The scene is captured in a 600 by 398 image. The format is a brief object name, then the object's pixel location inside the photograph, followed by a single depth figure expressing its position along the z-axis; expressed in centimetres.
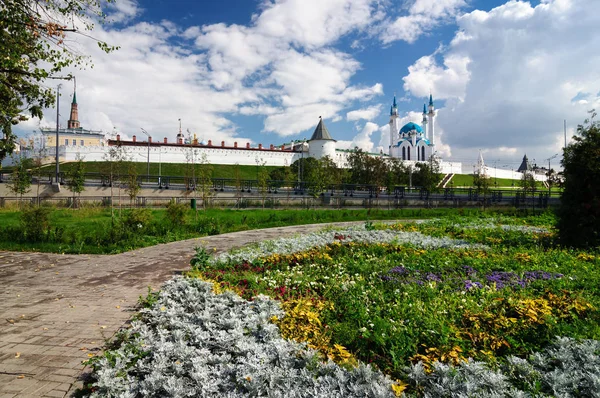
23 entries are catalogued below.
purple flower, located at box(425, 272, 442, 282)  609
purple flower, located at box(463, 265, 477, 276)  660
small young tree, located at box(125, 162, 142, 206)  2226
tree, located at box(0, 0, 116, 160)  717
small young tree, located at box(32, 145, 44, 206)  2565
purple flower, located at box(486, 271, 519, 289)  585
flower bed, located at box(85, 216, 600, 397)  302
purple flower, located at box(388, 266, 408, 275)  648
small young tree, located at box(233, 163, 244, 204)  2778
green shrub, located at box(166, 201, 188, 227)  1383
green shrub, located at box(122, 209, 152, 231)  1214
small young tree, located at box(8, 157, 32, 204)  2528
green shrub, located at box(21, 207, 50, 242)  1130
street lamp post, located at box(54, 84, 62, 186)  2743
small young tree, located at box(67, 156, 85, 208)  2869
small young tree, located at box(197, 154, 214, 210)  2252
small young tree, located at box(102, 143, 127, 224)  1930
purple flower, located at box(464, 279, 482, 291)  557
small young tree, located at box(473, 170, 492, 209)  3884
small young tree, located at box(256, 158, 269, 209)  2546
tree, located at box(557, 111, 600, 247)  921
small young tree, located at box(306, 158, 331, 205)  2989
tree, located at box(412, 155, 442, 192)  5450
